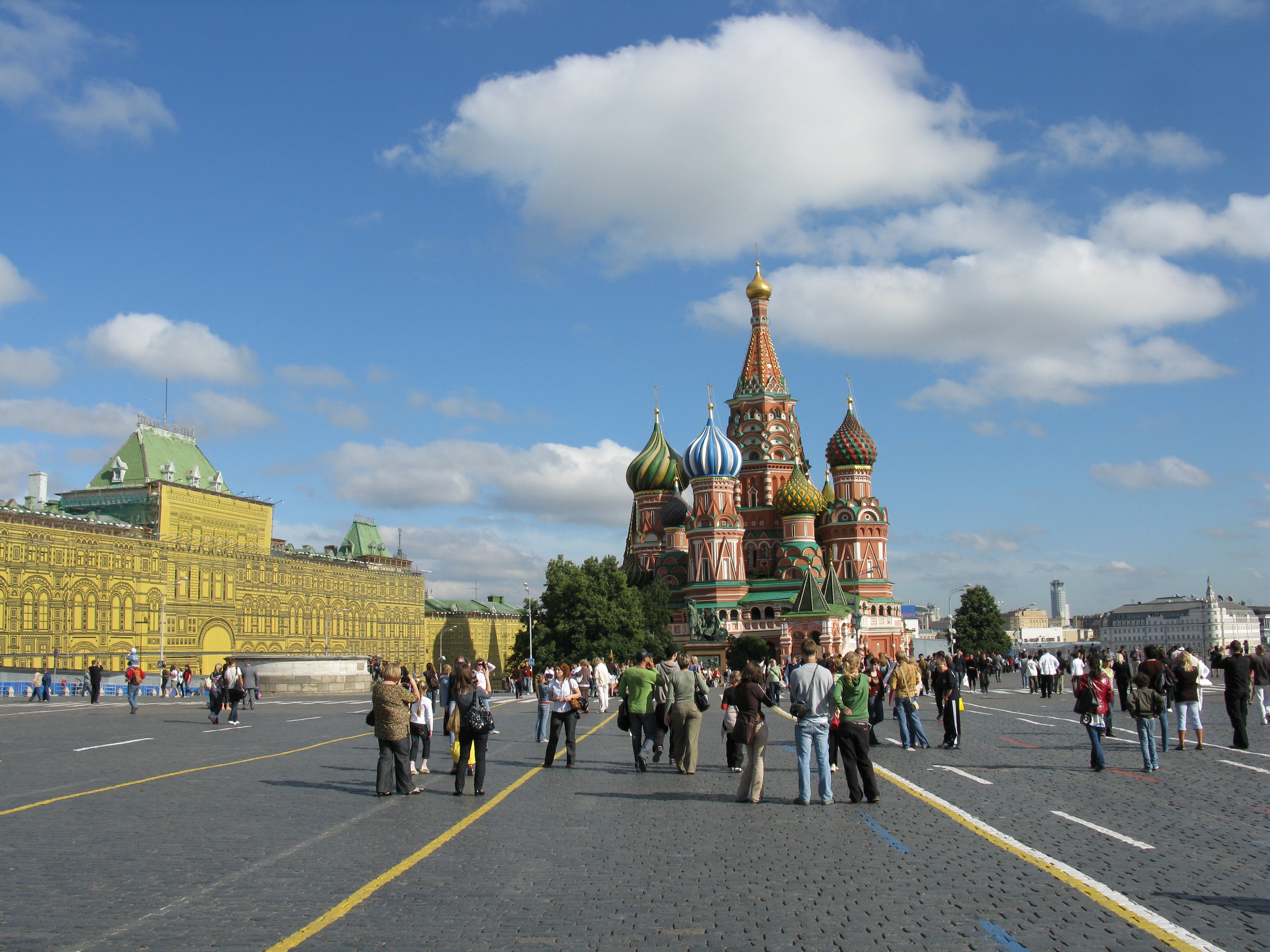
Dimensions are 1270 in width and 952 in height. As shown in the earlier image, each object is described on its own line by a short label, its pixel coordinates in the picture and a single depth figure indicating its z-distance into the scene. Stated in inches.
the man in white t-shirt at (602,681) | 1283.2
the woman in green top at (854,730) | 478.6
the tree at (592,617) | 3024.1
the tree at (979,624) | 3791.8
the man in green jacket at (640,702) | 637.3
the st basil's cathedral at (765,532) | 3361.2
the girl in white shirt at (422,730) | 584.7
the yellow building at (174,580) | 2623.0
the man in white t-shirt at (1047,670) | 1411.2
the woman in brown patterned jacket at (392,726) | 502.9
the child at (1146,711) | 600.4
